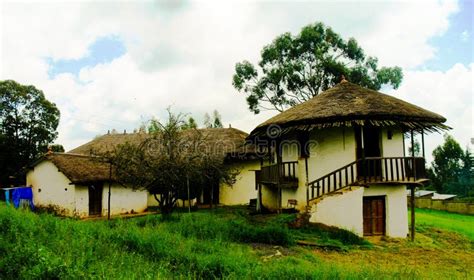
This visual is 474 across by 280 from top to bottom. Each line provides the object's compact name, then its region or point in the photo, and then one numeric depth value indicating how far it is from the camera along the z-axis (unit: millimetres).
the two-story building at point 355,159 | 14172
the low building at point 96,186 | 21875
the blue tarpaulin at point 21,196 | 23359
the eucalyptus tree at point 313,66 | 29375
